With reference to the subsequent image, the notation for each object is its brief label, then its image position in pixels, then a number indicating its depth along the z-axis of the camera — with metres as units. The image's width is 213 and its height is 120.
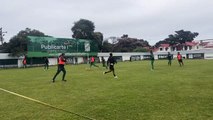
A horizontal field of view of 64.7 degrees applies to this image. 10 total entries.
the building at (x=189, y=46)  64.59
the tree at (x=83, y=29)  51.48
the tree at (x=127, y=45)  62.05
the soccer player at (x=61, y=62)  10.06
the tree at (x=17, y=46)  36.09
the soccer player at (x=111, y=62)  11.52
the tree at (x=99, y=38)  51.71
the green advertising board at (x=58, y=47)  34.61
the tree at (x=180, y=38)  65.80
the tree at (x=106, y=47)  55.74
